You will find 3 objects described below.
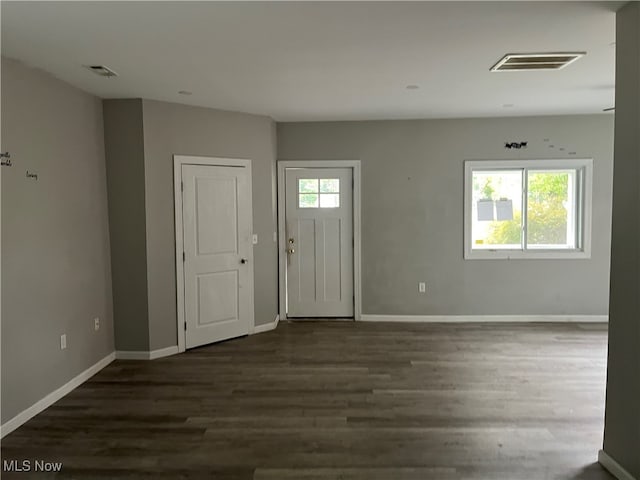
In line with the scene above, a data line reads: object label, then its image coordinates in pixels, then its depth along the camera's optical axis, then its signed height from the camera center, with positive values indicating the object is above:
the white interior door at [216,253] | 4.70 -0.41
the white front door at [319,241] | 5.79 -0.35
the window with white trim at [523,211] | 5.63 +0.01
